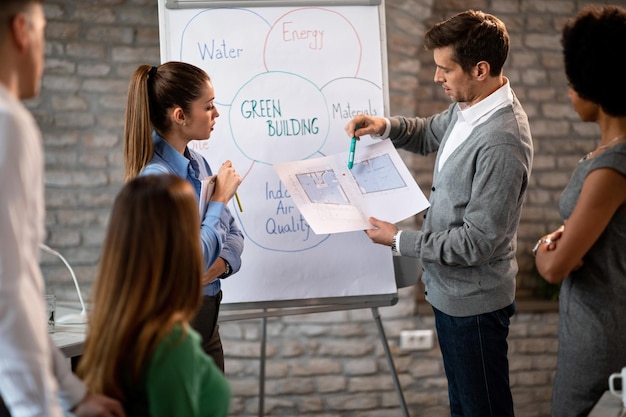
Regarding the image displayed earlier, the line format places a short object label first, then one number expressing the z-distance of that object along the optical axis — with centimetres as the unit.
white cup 140
